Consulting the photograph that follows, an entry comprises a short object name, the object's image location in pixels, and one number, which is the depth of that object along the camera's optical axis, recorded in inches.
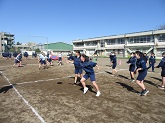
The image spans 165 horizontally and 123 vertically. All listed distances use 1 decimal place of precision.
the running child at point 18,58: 628.4
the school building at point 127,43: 1540.4
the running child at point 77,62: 318.0
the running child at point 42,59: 615.3
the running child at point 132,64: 379.2
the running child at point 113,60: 458.0
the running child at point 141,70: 245.8
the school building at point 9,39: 3093.0
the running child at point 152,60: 539.8
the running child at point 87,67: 244.2
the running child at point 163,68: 299.5
